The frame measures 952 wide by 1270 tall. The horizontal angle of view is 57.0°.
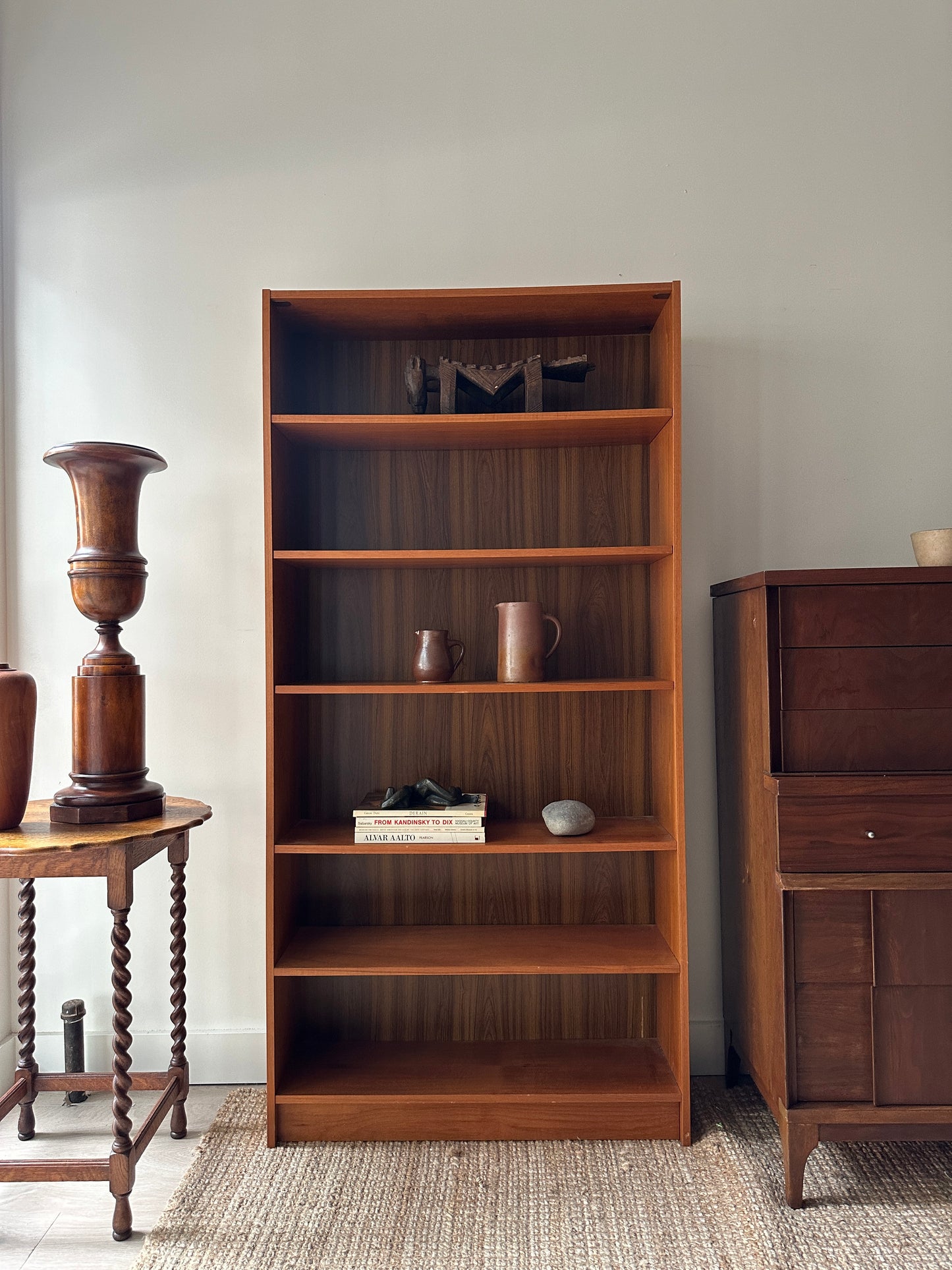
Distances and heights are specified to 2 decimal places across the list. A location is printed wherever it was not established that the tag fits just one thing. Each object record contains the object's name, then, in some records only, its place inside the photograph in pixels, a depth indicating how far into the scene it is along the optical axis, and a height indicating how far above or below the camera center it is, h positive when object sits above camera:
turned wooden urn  1.70 +0.04
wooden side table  1.54 -0.37
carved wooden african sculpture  1.96 +0.63
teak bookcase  2.13 -0.09
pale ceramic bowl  1.78 +0.22
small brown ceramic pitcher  1.94 +0.01
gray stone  1.93 -0.35
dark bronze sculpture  1.94 -0.30
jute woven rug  1.54 -1.04
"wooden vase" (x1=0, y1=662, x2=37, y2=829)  1.59 -0.13
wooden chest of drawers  1.64 -0.36
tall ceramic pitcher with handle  1.95 +0.04
